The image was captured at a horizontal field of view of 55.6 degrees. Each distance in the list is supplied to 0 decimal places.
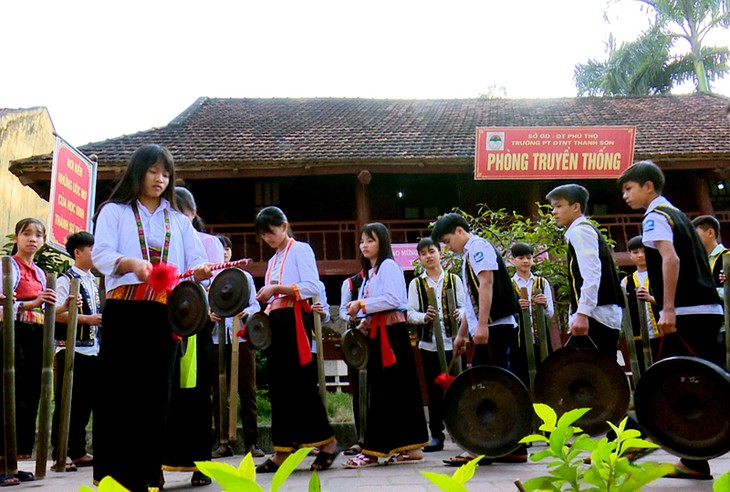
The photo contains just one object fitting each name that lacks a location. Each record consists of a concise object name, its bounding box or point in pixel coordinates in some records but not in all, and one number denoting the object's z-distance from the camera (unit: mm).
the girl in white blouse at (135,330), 3057
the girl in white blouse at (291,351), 4379
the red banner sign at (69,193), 5926
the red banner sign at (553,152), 13734
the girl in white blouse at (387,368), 4625
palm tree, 24234
